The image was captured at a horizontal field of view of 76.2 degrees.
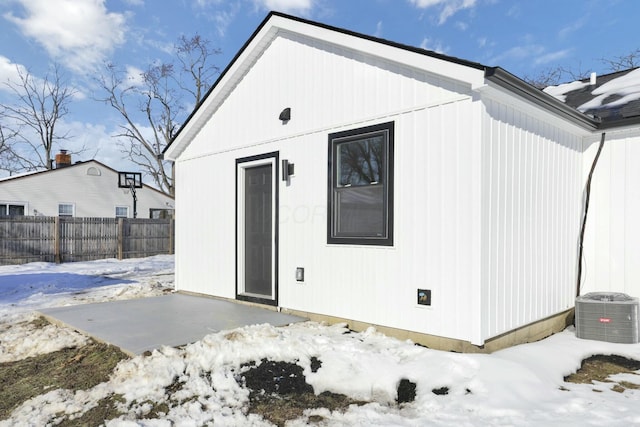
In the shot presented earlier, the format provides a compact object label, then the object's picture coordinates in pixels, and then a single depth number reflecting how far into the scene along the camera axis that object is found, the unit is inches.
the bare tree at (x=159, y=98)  1075.9
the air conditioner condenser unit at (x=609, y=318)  181.0
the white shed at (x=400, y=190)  159.0
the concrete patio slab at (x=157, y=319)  173.5
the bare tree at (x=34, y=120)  1019.9
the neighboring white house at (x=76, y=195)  717.9
